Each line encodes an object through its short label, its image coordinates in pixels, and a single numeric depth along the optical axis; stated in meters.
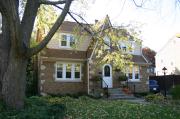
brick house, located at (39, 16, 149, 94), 14.21
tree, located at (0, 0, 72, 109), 5.79
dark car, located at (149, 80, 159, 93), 17.75
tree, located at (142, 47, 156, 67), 32.55
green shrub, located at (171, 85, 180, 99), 11.10
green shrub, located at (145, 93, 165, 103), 10.87
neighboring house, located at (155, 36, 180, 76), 24.27
